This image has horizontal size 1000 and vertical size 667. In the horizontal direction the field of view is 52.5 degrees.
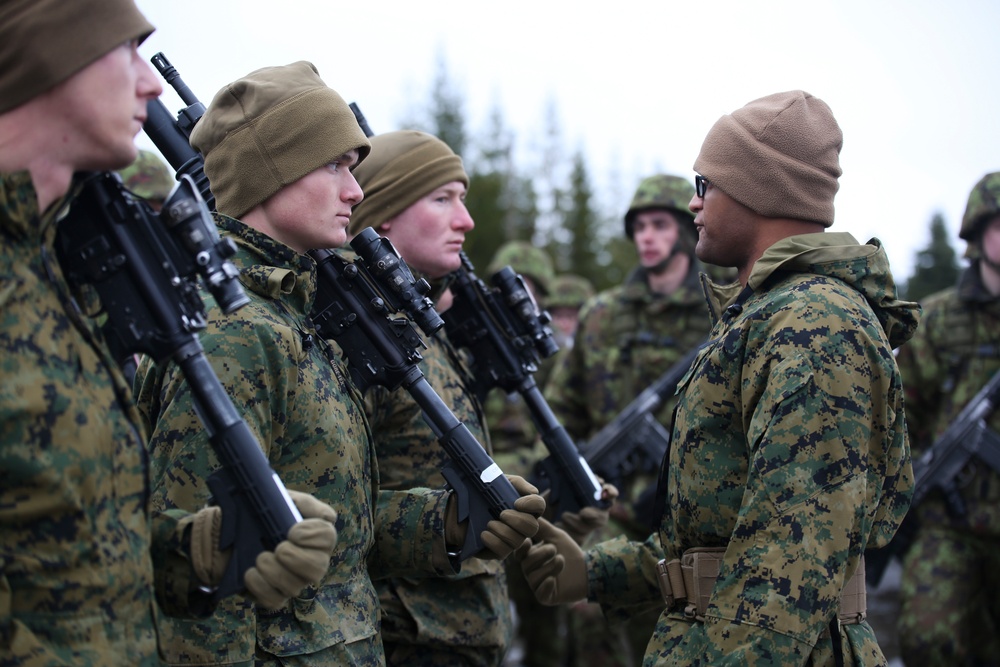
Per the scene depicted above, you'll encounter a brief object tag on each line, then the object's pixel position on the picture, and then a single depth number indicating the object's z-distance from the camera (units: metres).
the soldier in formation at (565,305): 11.98
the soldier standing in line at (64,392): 2.00
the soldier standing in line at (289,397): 2.71
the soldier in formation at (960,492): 6.50
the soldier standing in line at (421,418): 3.94
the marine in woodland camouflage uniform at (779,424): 2.83
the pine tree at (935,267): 18.08
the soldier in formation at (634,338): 7.05
